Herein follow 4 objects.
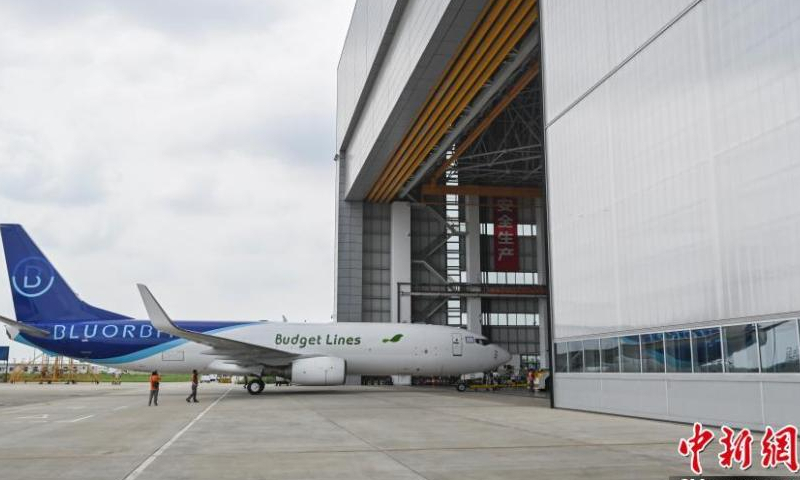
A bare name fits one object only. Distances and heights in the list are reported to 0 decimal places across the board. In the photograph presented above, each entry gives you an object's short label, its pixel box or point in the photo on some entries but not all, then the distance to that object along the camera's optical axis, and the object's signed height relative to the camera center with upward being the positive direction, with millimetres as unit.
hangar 10891 +3461
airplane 26672 -126
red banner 47000 +7318
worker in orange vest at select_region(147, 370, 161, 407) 20578 -1449
